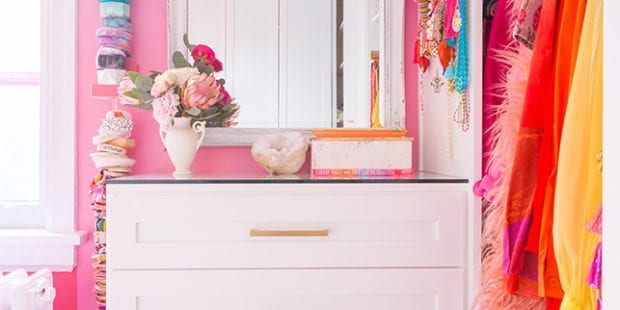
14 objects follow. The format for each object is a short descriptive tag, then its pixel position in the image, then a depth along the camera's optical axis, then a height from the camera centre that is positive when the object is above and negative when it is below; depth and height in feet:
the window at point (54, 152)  5.60 -0.03
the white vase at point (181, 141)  4.92 +0.08
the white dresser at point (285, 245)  4.14 -0.77
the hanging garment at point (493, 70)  4.17 +0.68
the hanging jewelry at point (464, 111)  4.37 +0.34
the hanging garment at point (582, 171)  2.56 -0.11
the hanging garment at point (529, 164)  3.15 -0.09
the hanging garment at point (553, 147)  2.95 +0.02
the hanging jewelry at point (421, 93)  5.73 +0.65
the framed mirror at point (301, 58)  5.71 +1.04
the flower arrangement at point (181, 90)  4.84 +0.58
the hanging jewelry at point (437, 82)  5.10 +0.68
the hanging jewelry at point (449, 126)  4.80 +0.23
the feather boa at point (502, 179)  3.54 -0.21
